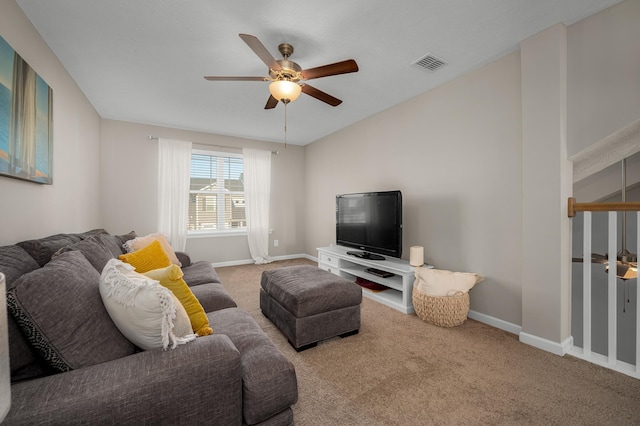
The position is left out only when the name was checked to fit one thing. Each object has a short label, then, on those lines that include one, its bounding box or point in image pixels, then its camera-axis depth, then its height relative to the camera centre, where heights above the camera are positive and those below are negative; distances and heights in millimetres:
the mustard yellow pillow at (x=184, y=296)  1305 -429
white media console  2727 -756
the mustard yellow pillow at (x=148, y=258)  1876 -343
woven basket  2359 -880
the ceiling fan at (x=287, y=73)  1874 +1079
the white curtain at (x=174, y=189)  4195 +397
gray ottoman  2010 -765
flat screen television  2936 -119
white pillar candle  2809 -457
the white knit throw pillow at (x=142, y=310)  998 -381
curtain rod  4134 +1231
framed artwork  1470 +604
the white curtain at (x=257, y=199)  4887 +285
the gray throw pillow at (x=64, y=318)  841 -369
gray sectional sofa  809 -562
